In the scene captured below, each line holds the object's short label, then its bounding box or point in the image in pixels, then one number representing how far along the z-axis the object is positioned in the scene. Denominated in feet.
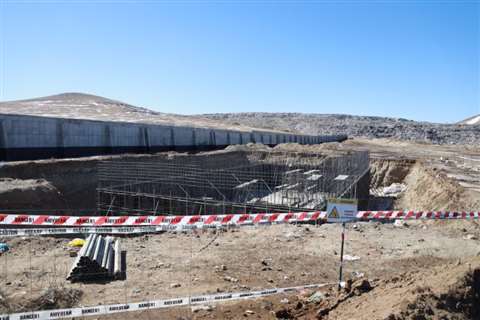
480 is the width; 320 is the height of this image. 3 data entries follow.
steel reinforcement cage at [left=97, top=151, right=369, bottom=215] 45.14
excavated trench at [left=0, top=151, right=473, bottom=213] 40.65
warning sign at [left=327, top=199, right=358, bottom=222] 18.62
